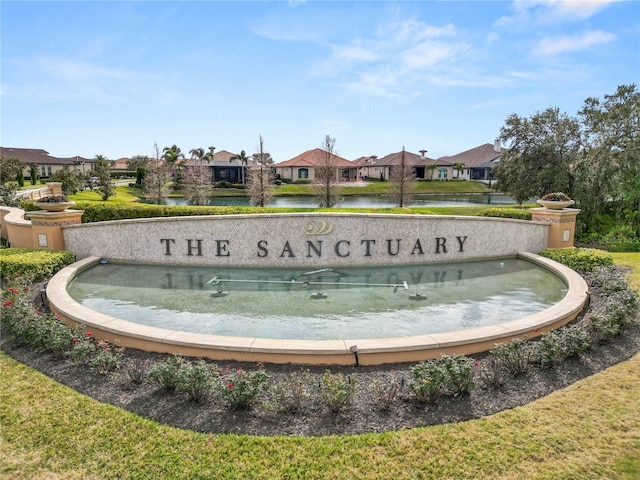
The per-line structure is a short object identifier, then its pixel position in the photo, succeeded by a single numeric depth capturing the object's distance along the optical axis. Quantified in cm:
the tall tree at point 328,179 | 2942
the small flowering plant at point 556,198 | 1422
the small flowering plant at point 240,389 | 511
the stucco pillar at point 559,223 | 1417
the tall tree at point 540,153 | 2014
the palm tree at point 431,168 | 6828
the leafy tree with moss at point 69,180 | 3678
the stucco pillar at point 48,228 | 1309
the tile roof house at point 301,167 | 6397
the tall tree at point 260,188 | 3011
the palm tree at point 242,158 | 6619
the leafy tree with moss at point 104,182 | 3944
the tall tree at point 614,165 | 1698
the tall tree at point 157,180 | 3806
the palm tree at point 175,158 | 5684
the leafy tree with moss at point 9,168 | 4407
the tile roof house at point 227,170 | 6363
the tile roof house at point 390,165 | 6825
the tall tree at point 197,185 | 3619
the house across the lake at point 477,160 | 7052
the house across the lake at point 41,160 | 6820
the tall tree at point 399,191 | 3620
